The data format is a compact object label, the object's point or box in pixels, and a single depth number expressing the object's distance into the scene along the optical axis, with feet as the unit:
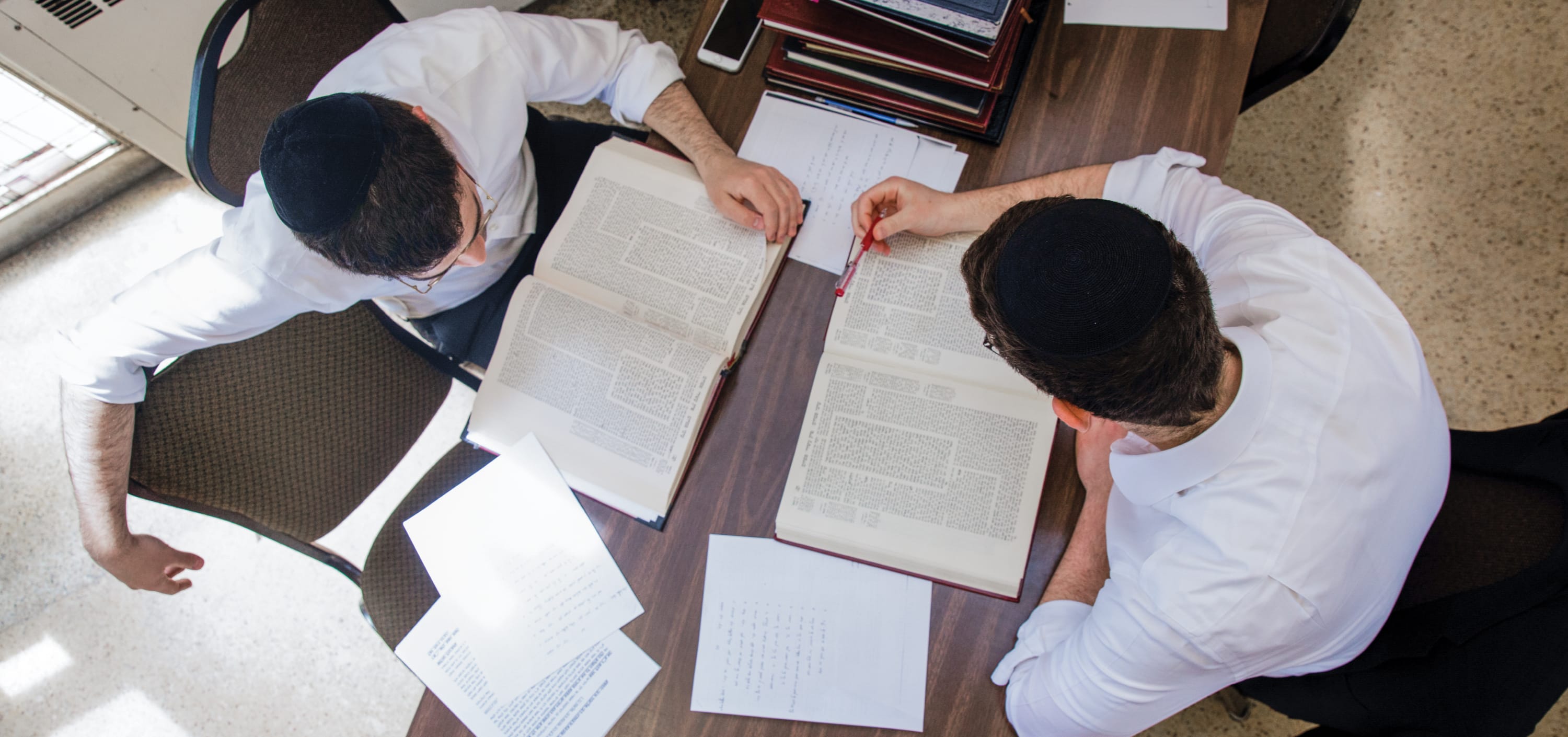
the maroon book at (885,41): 3.76
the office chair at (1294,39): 4.33
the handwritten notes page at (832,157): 4.00
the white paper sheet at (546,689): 3.47
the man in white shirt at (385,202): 3.15
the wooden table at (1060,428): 3.42
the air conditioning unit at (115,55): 4.82
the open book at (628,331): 3.69
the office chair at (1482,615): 2.71
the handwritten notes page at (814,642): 3.38
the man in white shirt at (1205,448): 2.54
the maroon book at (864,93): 3.99
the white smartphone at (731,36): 4.28
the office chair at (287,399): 3.80
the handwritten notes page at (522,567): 3.56
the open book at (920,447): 3.42
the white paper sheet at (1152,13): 4.07
